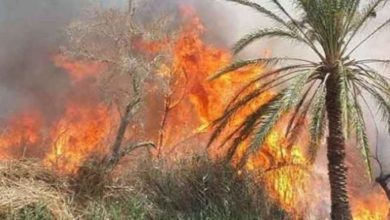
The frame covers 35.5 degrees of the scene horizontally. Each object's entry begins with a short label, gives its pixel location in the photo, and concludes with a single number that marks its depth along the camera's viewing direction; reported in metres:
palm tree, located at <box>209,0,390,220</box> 16.39
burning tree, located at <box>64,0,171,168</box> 25.33
